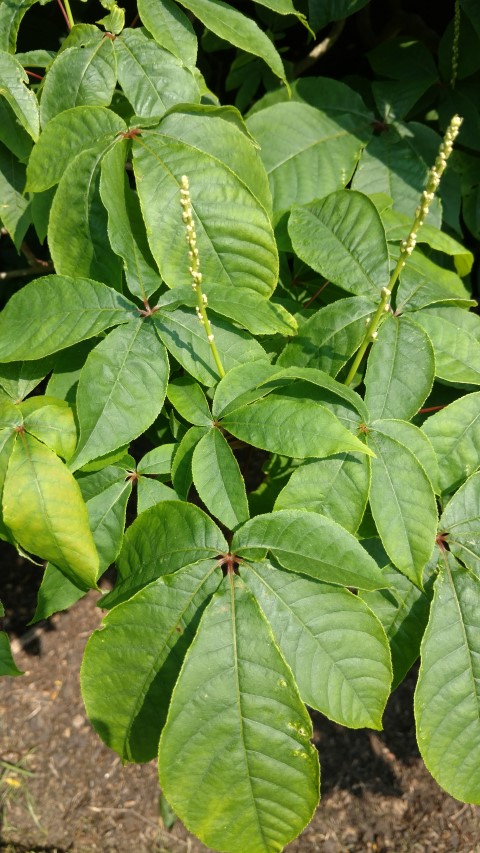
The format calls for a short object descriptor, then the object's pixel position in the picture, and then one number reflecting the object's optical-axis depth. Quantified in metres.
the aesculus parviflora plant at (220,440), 0.69
